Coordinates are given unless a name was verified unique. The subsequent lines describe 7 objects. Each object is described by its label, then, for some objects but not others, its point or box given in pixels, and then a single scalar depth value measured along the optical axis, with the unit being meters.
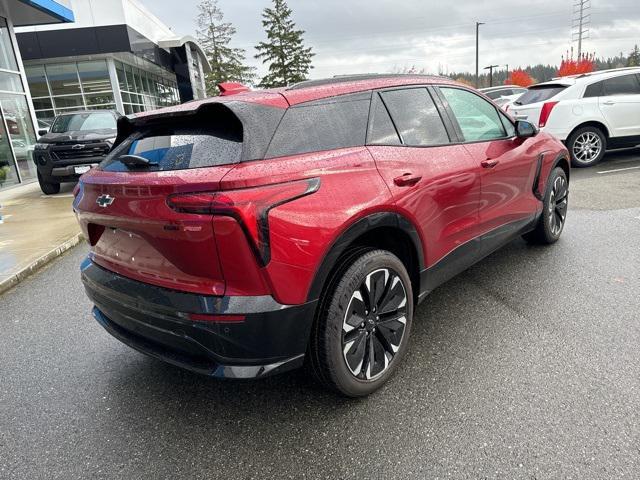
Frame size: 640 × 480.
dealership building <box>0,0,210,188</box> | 13.10
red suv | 1.98
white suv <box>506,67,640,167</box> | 8.67
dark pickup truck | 9.77
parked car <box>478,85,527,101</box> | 20.17
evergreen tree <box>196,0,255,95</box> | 50.50
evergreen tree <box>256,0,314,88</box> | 50.31
